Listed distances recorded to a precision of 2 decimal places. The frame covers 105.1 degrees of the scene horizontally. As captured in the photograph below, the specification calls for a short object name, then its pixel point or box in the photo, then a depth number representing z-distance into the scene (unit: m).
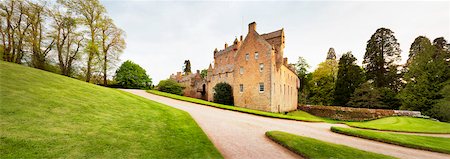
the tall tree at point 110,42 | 27.70
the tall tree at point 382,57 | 35.88
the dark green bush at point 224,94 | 30.16
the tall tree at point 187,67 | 78.64
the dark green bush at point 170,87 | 36.31
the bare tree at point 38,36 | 19.06
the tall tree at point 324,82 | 42.34
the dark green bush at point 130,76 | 39.90
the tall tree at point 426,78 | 24.81
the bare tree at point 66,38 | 22.00
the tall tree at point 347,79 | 37.00
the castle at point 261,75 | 25.83
